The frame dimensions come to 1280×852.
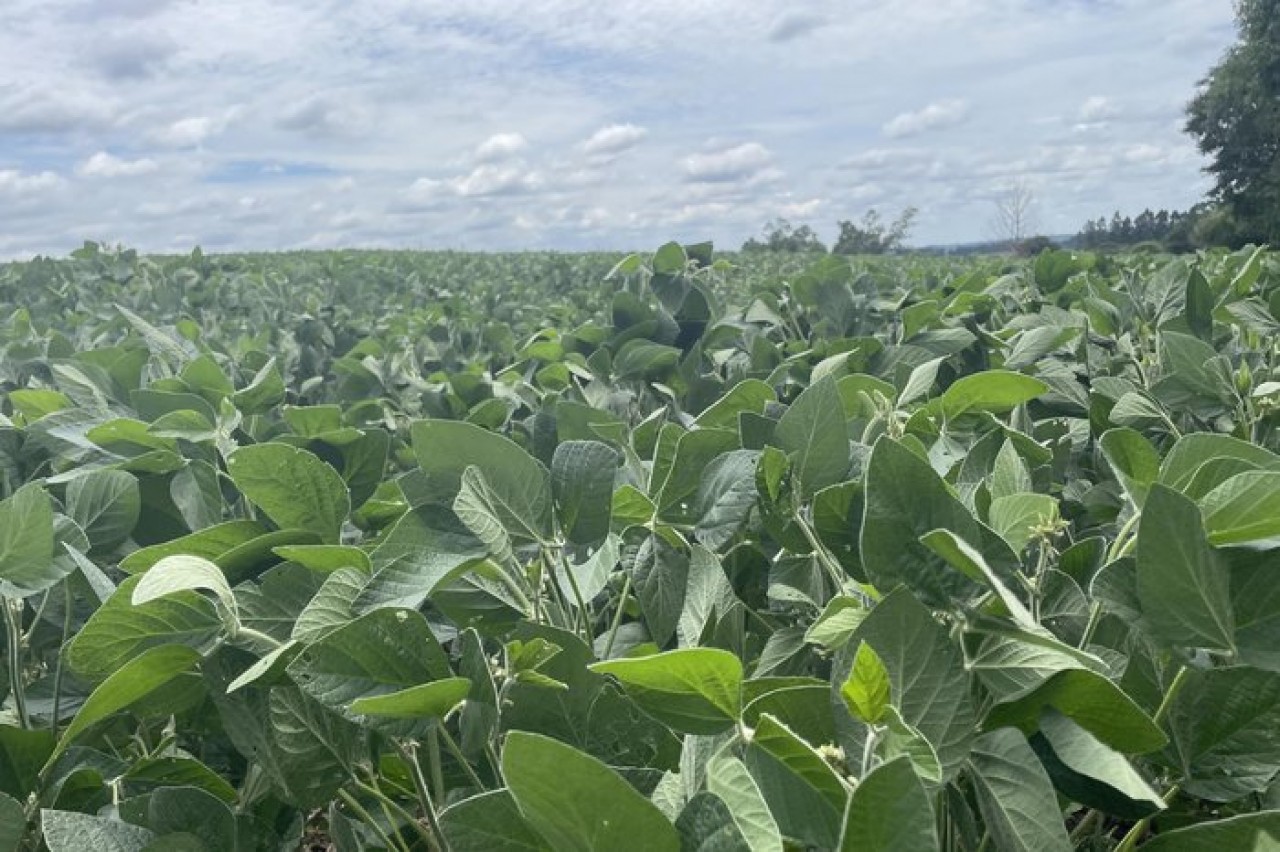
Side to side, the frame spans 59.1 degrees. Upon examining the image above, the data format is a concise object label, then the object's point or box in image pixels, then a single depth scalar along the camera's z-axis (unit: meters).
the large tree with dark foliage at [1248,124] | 43.84
